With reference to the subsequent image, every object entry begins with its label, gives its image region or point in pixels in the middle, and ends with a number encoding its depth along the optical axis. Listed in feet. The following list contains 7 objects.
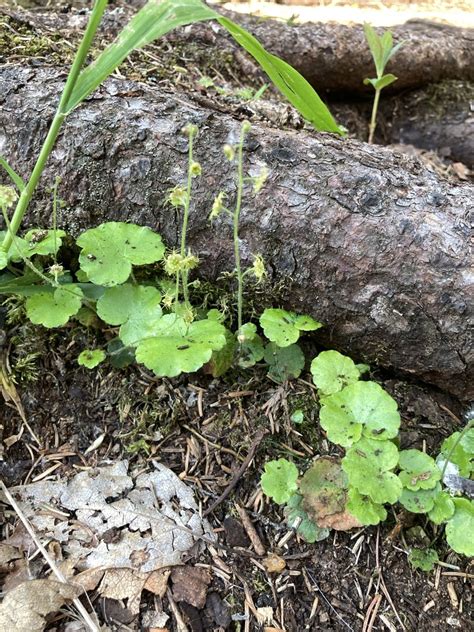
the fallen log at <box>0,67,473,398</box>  0.66
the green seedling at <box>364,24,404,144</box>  1.04
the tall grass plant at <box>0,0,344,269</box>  0.54
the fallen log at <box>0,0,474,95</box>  1.10
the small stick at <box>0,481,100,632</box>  0.54
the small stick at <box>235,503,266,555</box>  0.61
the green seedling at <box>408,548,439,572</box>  0.61
